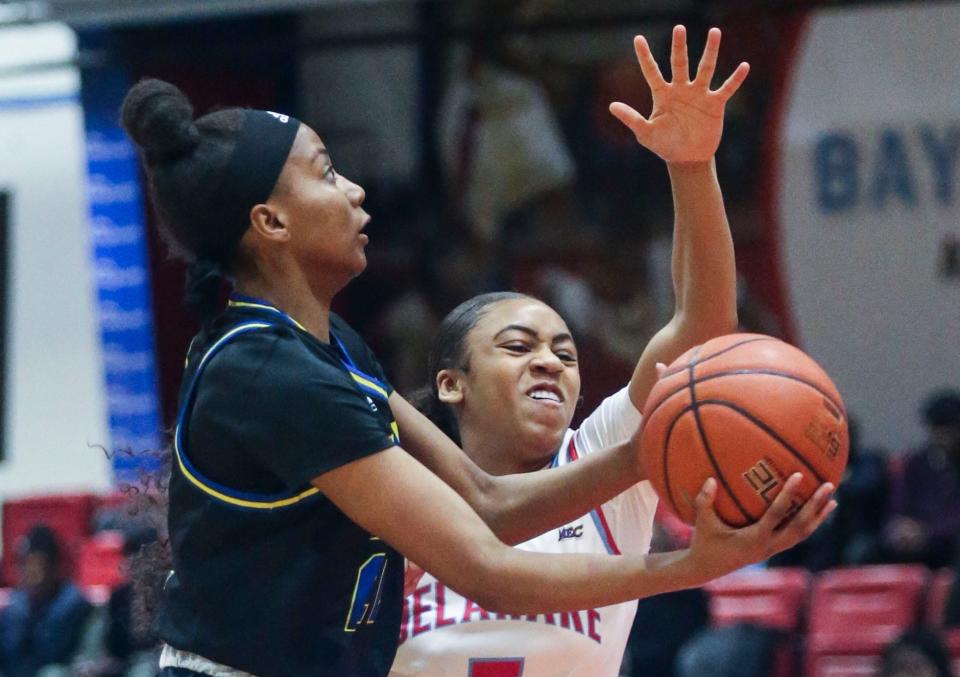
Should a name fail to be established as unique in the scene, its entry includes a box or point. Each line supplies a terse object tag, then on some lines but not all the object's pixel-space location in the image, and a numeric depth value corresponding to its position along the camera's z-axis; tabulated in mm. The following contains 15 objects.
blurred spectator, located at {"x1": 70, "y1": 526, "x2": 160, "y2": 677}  13695
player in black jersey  4926
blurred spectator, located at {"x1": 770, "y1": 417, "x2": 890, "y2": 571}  14906
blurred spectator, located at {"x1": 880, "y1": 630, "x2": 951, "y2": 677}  11633
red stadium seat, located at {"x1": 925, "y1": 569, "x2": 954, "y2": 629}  12469
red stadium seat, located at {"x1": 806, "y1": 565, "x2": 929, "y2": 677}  12531
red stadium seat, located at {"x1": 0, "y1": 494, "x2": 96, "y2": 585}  17891
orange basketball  4836
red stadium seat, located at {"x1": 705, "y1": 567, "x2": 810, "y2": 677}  12828
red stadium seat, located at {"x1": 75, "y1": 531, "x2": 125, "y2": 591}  15591
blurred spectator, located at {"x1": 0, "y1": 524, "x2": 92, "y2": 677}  14711
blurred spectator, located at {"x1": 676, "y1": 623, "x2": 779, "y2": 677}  12133
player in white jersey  5750
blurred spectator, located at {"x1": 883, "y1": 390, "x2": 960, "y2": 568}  14656
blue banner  19641
